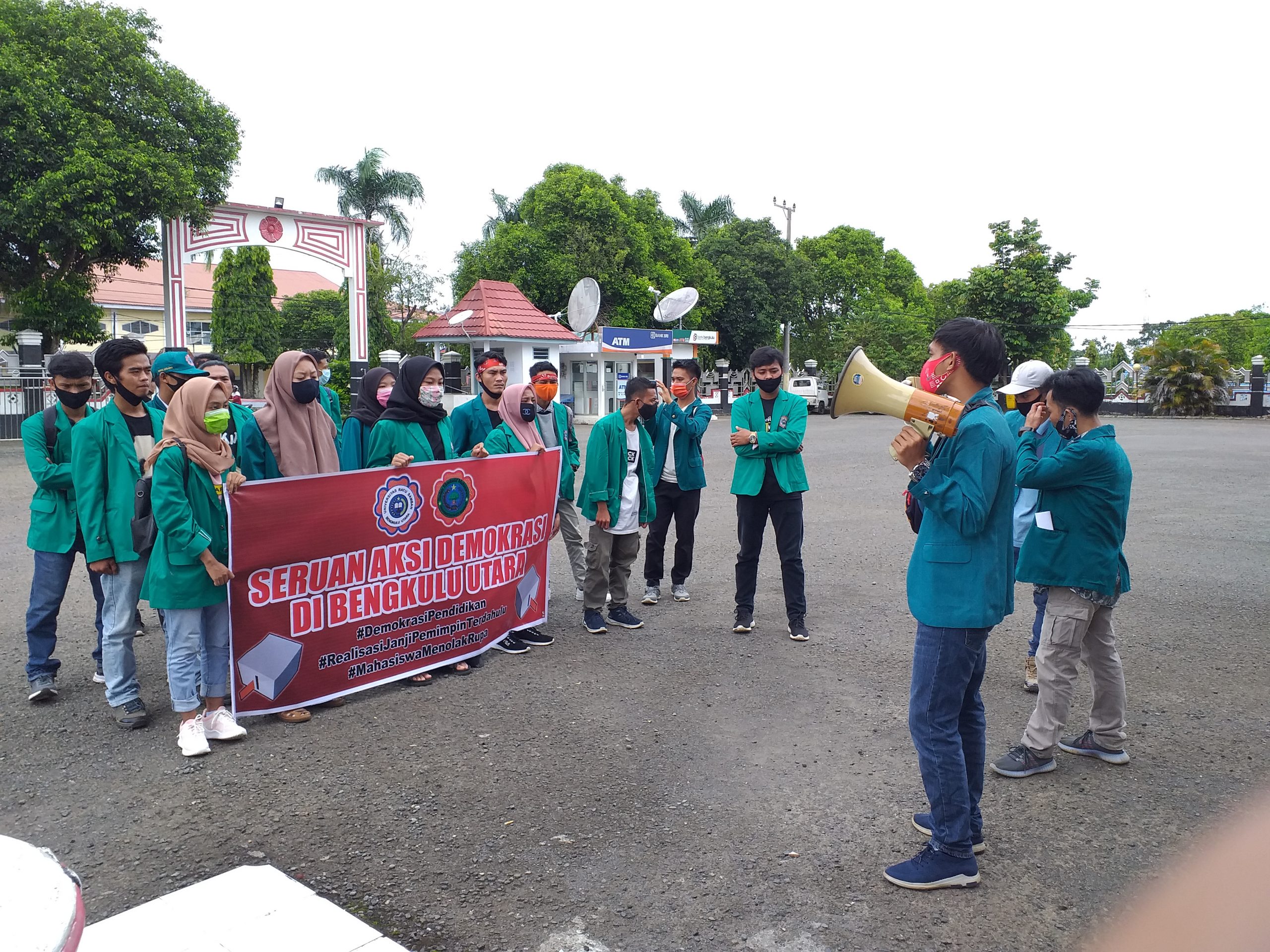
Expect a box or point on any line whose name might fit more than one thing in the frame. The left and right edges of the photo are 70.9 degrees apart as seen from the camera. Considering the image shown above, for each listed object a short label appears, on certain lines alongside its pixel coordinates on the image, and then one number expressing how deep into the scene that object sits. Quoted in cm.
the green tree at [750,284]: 4128
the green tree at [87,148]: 1834
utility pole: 4525
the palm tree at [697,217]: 4903
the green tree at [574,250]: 3350
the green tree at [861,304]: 4322
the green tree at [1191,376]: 3303
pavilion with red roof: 2612
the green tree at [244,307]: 3834
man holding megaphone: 290
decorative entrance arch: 2061
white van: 3997
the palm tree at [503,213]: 3941
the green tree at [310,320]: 4425
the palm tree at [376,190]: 3503
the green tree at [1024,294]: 3528
